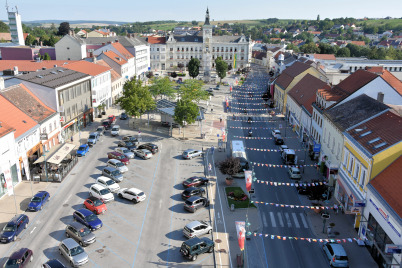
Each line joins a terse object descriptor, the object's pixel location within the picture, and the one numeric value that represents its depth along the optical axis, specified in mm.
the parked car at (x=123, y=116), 73312
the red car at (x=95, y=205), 36312
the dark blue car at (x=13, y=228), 31000
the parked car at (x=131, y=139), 58375
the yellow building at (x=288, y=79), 76625
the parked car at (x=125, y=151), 52031
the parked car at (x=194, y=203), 37562
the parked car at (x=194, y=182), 43194
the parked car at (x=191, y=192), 40250
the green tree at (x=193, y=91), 78362
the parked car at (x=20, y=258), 27070
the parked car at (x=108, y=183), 41434
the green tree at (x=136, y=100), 64625
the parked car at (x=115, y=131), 61938
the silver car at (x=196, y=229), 32594
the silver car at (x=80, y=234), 30875
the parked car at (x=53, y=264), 26661
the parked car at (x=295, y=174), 46000
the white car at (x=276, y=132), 63525
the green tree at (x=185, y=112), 61081
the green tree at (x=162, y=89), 85444
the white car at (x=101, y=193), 38812
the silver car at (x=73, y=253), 28141
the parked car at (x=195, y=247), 29562
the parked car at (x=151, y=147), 54500
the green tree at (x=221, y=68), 118288
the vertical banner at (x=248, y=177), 37156
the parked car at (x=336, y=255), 28984
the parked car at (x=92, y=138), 56750
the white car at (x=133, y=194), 39156
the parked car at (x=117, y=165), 47194
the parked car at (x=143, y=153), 52275
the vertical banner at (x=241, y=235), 28281
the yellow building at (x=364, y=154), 31062
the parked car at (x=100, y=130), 62438
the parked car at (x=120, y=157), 50000
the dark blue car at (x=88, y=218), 33281
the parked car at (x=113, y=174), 44125
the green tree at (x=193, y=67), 116938
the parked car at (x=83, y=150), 52281
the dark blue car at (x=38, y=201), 36500
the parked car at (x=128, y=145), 55969
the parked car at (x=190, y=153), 52906
